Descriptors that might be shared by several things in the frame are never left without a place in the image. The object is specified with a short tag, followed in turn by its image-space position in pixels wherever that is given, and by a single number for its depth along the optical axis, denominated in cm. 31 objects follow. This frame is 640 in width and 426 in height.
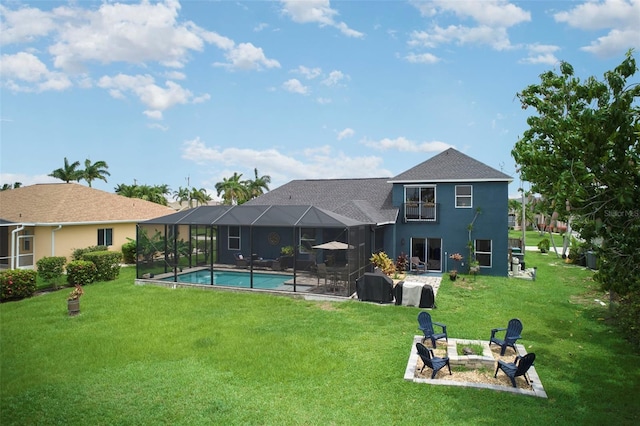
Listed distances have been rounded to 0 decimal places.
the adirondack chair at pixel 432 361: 772
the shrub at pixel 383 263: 1791
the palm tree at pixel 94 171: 5188
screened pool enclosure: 1577
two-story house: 1909
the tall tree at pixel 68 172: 5041
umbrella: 1638
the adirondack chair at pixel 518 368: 735
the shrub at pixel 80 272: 1727
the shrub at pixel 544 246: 3244
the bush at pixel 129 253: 2402
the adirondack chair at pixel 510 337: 905
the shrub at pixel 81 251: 2114
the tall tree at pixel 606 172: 641
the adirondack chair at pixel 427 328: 970
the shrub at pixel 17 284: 1480
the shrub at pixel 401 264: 1992
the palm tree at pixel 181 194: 6660
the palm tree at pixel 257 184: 5928
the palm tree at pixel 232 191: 5409
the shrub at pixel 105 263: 1817
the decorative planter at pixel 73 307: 1238
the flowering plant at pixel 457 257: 1969
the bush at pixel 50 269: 1705
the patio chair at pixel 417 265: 2062
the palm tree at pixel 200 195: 5975
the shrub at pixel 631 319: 1001
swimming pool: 1719
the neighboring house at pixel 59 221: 2069
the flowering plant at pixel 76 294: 1245
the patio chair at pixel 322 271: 1544
